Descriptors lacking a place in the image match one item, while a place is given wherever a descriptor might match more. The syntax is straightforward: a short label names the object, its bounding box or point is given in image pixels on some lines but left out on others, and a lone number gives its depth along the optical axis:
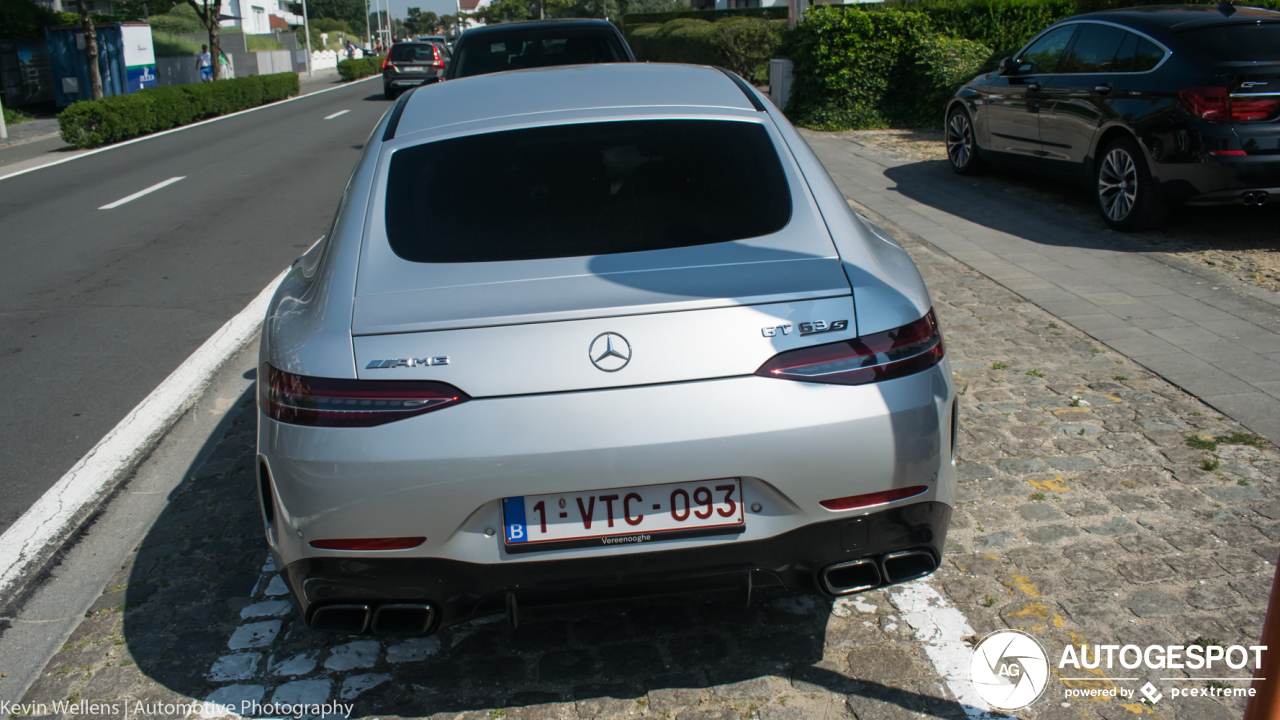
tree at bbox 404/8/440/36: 152.62
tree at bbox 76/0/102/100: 23.03
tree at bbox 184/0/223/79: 33.04
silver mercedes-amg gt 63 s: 2.26
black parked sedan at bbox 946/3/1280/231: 6.96
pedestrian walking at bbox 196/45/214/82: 34.19
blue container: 26.11
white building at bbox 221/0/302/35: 86.94
